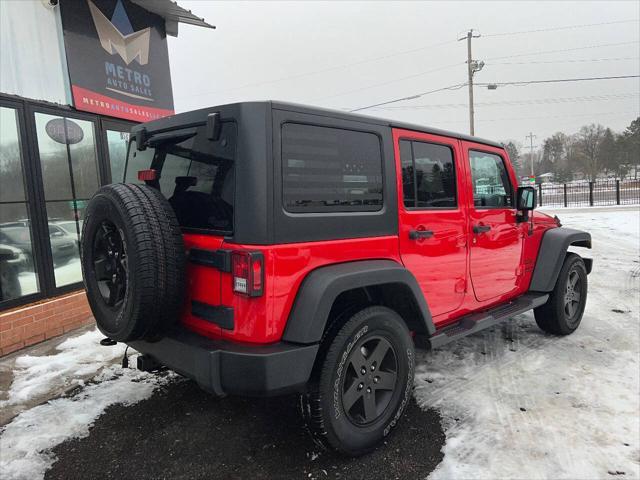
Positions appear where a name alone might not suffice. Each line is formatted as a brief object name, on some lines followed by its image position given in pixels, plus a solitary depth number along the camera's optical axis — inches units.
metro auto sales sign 210.4
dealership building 181.6
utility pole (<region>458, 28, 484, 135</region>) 1100.1
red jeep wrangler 88.9
